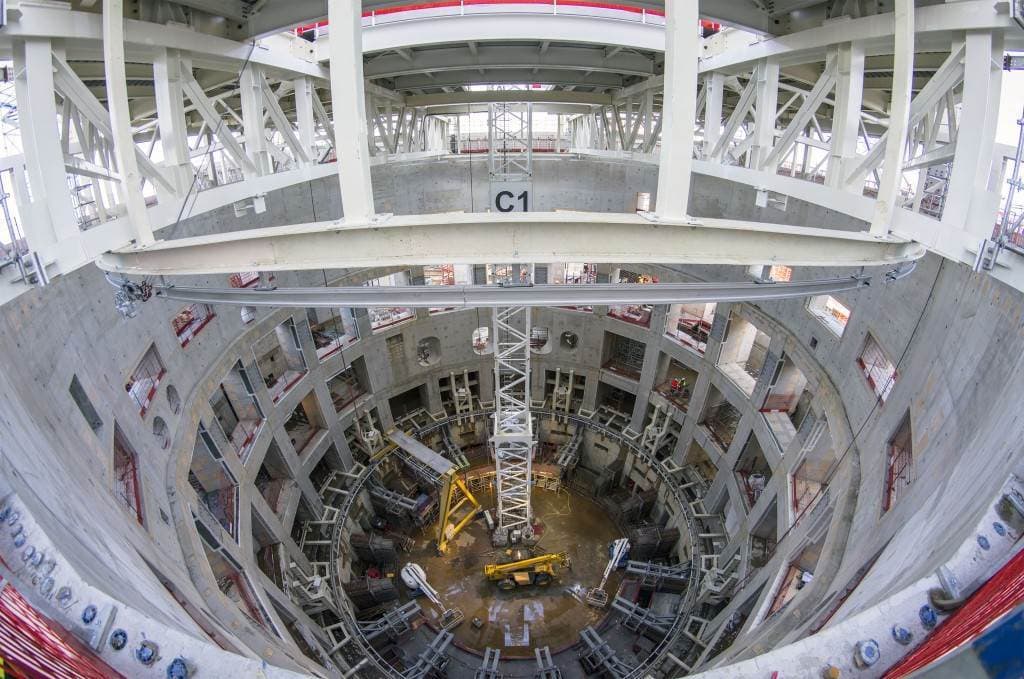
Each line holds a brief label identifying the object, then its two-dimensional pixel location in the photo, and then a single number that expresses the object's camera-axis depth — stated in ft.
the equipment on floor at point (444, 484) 55.11
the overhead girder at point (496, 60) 40.68
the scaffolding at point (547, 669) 43.57
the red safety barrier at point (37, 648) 9.55
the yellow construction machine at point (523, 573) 52.54
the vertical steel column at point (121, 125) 17.43
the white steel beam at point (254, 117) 29.19
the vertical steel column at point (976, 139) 18.54
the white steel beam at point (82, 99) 19.04
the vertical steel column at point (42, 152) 17.90
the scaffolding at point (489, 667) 43.39
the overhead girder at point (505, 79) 49.34
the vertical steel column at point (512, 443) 50.72
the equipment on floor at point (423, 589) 50.24
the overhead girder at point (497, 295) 21.20
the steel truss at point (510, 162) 53.36
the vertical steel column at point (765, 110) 29.25
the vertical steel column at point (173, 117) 23.24
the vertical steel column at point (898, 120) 16.99
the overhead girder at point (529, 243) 18.58
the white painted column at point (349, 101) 16.81
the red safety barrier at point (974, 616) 10.07
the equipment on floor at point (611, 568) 51.78
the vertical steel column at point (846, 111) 23.17
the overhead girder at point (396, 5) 25.18
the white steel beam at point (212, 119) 24.20
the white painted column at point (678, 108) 16.63
